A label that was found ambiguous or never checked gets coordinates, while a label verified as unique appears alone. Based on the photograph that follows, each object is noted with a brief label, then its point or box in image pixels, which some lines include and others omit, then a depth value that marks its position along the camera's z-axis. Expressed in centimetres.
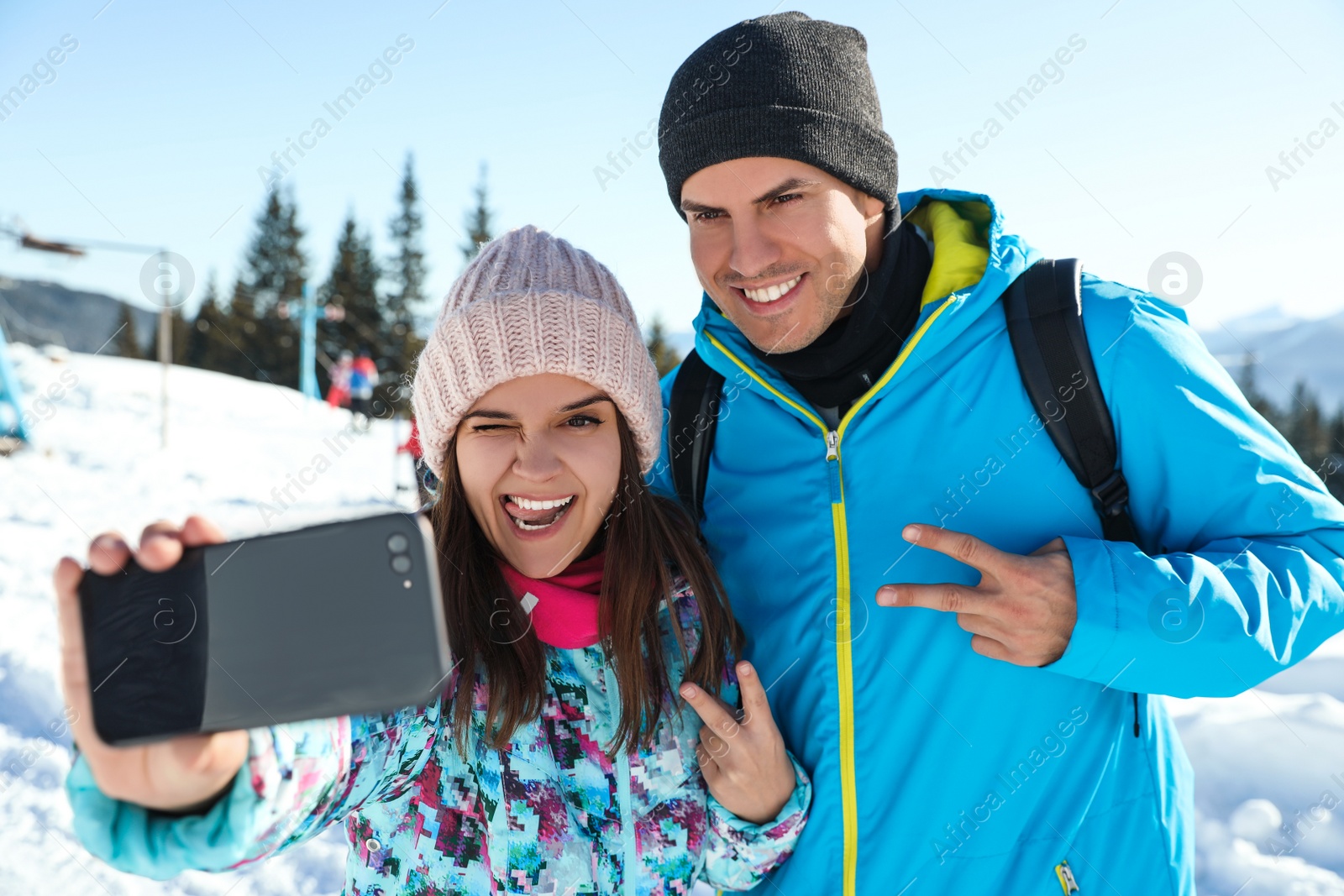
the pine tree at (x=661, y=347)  3791
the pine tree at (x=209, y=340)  4138
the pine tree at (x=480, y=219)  4522
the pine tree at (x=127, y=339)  4434
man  170
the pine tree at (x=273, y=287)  4066
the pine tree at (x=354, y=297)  4084
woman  159
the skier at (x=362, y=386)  2284
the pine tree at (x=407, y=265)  4559
